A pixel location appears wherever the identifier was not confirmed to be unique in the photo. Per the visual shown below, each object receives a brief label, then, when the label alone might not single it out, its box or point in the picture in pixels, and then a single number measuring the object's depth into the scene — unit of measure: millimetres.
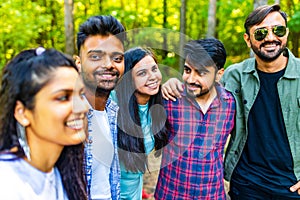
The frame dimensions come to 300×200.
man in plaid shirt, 2273
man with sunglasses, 2430
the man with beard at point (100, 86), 1883
